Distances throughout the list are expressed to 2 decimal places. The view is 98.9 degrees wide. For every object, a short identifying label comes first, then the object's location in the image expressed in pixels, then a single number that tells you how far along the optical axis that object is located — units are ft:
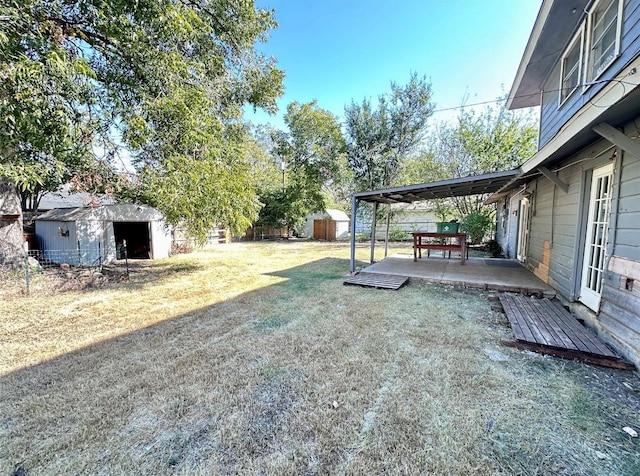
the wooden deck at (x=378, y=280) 18.56
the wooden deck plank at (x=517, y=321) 10.32
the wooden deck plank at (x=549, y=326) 9.62
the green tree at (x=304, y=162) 55.57
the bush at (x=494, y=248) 32.48
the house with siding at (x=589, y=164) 8.74
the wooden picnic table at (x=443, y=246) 24.32
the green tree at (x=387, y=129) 47.55
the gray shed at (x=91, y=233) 28.30
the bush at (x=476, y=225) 38.88
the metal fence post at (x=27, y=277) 16.62
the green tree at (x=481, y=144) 38.27
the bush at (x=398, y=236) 57.11
